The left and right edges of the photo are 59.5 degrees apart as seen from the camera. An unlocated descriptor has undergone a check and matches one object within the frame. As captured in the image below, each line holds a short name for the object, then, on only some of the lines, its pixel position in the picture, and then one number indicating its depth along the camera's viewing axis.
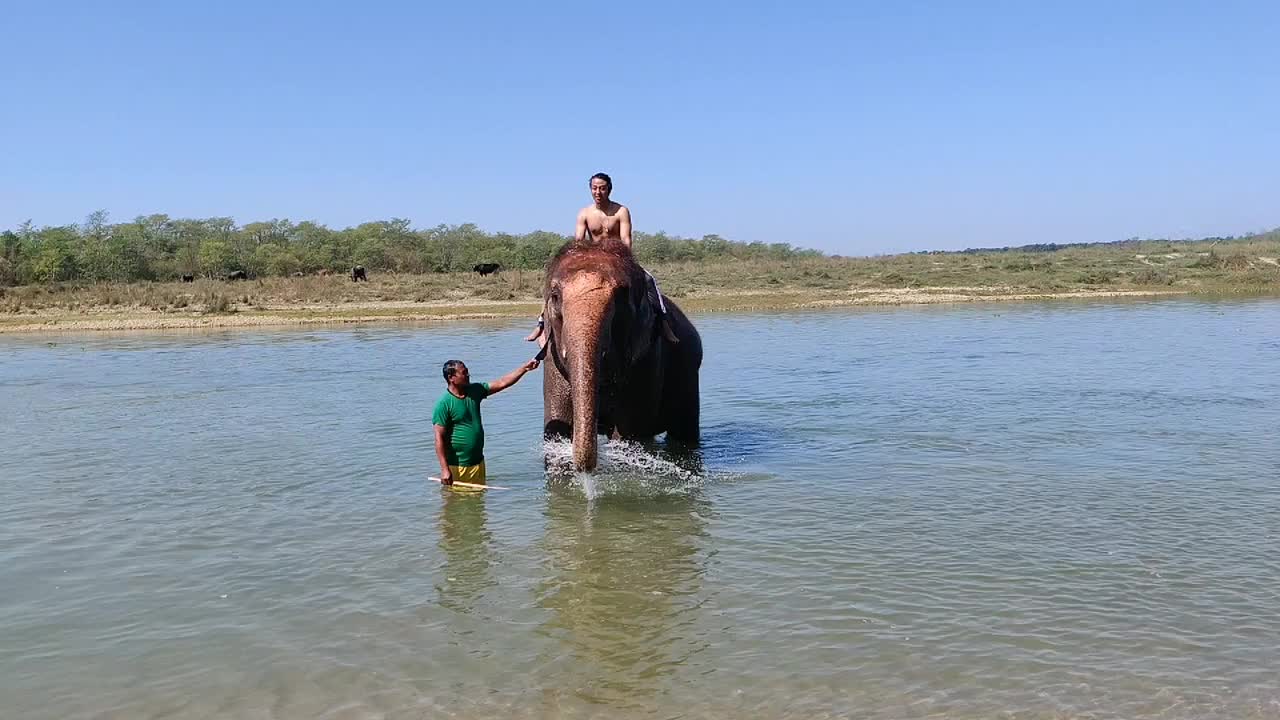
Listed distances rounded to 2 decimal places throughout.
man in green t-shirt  8.55
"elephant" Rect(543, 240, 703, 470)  6.99
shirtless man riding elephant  9.00
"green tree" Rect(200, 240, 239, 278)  73.25
